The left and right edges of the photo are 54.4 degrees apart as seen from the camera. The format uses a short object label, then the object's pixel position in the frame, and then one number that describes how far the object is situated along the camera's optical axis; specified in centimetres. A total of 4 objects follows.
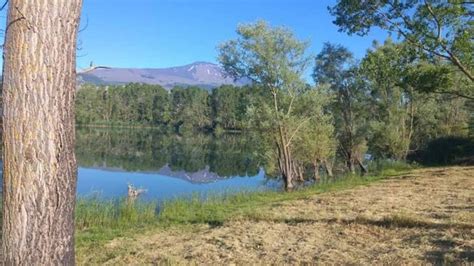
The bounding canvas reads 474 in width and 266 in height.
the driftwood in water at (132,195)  1226
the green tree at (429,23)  902
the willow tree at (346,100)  2633
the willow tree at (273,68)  1791
